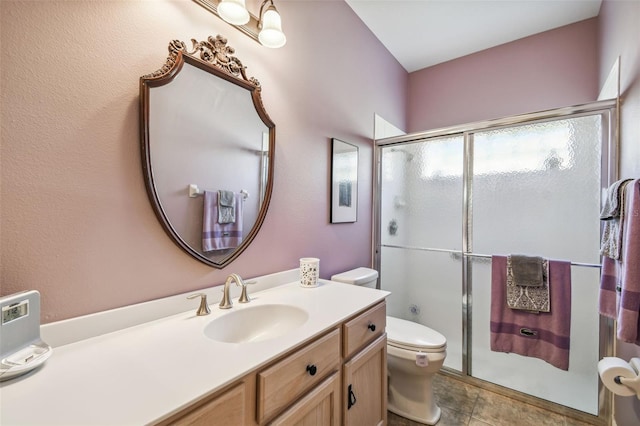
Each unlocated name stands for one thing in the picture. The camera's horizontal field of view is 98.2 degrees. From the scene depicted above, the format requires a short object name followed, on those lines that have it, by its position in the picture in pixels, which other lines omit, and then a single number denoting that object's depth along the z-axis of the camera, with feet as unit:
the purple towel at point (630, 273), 3.42
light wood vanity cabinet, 2.30
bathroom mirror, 3.43
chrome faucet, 3.77
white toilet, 5.14
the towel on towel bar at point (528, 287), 5.60
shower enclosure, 5.63
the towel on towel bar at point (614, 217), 3.97
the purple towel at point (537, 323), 5.43
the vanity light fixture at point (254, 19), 3.71
